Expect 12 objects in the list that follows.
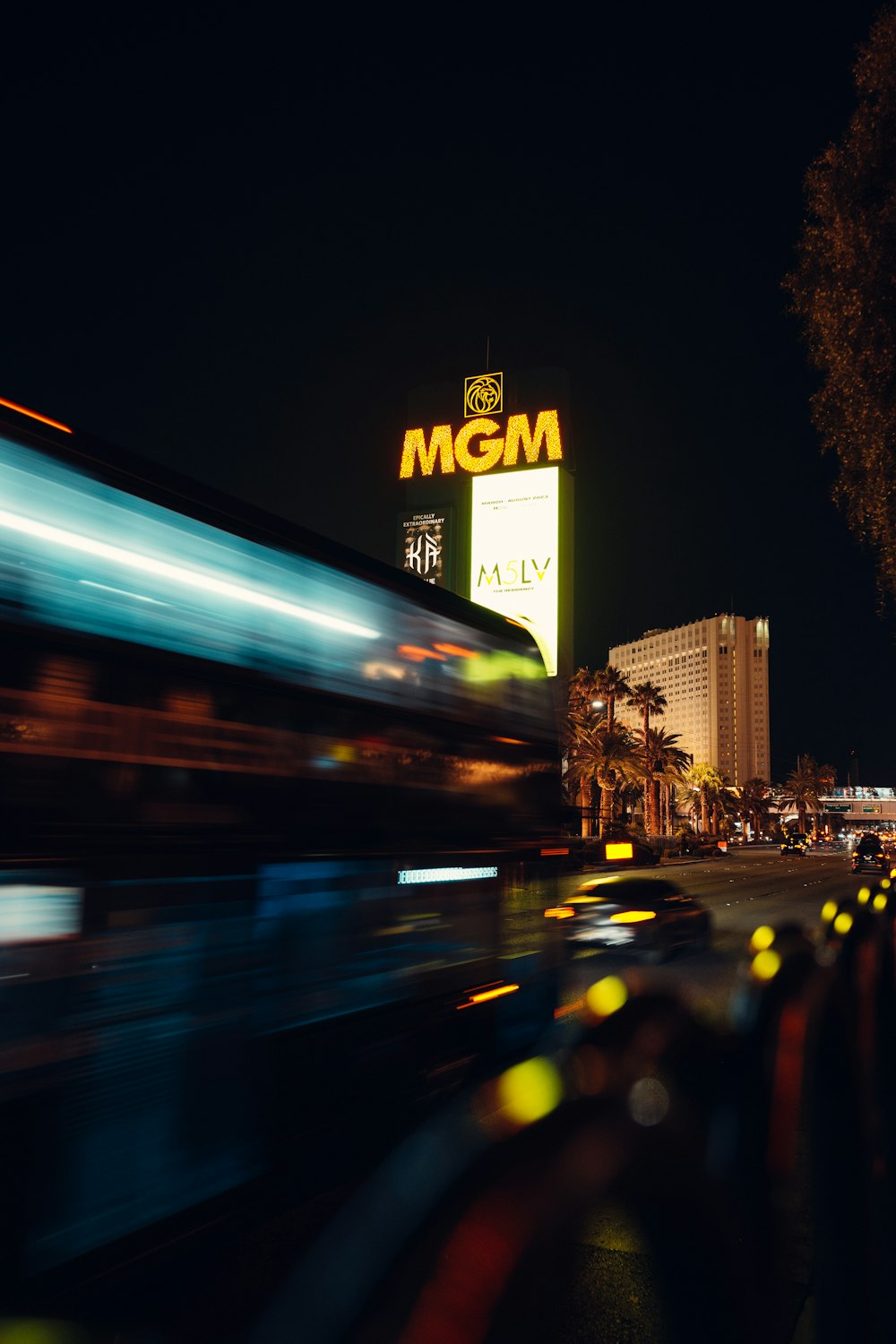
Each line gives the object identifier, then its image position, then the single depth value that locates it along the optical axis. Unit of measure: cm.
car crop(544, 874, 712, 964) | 928
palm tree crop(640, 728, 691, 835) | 6475
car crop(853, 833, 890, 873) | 4034
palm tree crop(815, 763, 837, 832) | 14664
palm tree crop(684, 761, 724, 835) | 10388
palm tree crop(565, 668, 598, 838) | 5666
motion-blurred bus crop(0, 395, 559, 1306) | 395
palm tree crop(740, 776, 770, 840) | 13775
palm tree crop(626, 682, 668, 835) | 6585
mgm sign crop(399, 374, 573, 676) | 3878
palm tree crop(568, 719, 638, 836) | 5331
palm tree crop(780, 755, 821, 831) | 14650
